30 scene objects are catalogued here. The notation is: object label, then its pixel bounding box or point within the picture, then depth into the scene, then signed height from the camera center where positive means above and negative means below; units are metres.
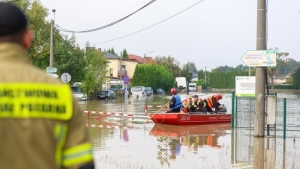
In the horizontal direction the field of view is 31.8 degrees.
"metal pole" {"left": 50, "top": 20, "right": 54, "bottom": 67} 32.59 +1.81
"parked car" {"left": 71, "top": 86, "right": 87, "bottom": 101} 52.77 -0.80
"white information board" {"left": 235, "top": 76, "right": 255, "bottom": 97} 17.98 +0.03
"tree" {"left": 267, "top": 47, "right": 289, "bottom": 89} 90.50 +5.31
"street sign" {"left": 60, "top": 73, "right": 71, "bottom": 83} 32.38 +0.49
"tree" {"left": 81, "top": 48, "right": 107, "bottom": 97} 53.06 +1.42
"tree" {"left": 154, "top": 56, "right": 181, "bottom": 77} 112.00 +4.92
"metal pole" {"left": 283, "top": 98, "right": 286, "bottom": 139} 16.75 -1.08
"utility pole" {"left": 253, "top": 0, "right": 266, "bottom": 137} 16.61 -0.29
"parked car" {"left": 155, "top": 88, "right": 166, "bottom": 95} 80.56 -0.78
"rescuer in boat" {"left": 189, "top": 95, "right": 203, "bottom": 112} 23.38 -0.83
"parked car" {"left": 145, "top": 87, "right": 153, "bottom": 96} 69.64 -0.70
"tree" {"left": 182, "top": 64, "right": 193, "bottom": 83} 116.36 +2.73
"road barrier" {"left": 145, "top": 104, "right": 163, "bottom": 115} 33.72 -1.56
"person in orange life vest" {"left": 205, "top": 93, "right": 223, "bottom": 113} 23.81 -0.75
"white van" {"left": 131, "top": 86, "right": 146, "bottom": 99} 64.75 -0.78
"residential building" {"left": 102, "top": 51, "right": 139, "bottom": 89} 95.78 +3.63
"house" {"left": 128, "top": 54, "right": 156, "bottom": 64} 127.19 +6.98
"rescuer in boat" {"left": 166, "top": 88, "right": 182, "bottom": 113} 22.50 -0.77
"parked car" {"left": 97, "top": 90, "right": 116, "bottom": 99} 58.41 -0.99
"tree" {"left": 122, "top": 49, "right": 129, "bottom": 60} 116.19 +7.08
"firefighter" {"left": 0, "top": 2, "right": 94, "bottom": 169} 2.55 -0.16
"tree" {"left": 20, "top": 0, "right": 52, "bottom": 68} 45.59 +4.54
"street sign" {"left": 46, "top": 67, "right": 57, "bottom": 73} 28.85 +0.82
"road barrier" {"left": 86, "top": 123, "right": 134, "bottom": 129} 21.53 -1.69
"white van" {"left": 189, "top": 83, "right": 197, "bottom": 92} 94.19 -0.13
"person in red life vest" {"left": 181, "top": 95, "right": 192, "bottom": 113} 23.28 -0.85
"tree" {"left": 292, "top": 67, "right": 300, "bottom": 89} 98.12 +1.59
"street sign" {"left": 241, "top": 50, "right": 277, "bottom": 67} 16.45 +0.91
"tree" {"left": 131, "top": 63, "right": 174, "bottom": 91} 78.94 +1.47
